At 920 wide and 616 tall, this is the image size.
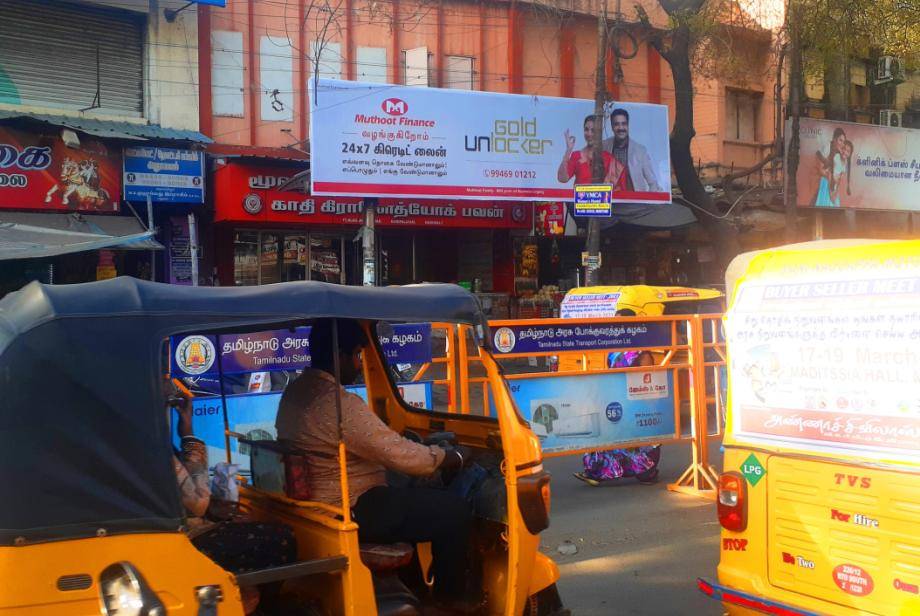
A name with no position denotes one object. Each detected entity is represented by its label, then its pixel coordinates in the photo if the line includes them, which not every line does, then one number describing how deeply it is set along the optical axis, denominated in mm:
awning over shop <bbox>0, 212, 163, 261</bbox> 11188
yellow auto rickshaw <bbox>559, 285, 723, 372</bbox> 11031
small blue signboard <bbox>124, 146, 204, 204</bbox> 15391
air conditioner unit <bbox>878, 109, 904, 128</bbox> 25844
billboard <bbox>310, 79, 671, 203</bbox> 15688
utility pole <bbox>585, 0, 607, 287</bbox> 15359
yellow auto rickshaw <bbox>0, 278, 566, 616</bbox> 2703
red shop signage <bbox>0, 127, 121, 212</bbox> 14289
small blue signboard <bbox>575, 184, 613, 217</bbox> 14625
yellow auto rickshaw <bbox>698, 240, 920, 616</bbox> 3645
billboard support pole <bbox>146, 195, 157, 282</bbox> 16328
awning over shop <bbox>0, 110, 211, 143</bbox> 14274
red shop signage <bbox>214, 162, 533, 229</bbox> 16078
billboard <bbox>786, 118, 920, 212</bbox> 22312
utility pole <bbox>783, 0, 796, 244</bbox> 19766
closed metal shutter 14992
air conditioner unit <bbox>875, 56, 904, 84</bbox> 24812
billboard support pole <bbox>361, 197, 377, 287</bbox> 15320
